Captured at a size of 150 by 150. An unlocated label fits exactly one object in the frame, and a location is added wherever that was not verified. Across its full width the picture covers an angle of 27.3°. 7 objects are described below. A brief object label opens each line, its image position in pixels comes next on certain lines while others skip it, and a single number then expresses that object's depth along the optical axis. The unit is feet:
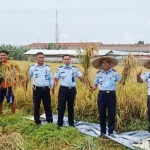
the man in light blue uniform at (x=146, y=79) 16.57
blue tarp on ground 15.78
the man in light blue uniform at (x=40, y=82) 19.34
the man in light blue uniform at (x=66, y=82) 18.80
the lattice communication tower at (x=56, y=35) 190.02
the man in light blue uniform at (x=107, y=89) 17.12
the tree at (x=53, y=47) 163.85
